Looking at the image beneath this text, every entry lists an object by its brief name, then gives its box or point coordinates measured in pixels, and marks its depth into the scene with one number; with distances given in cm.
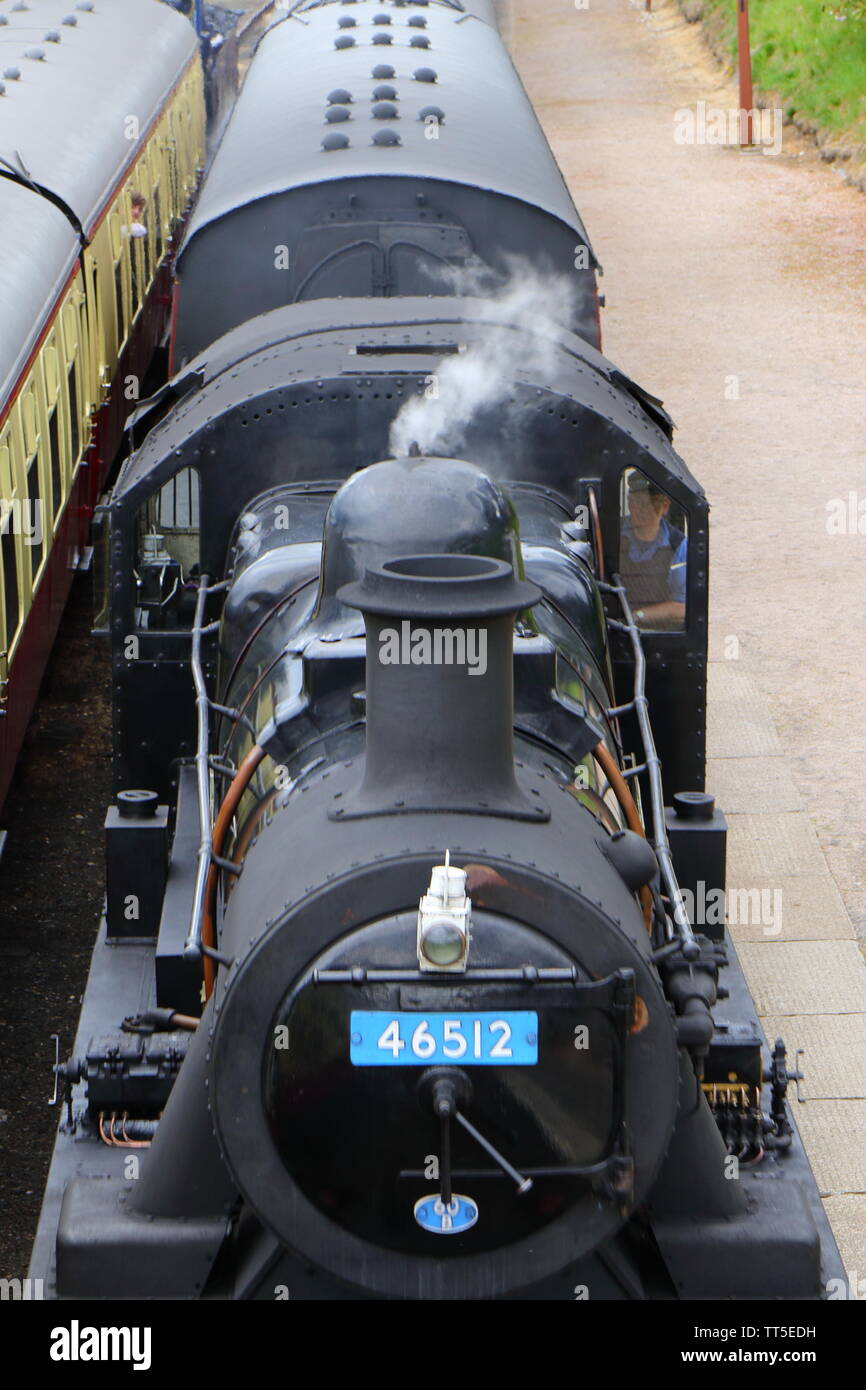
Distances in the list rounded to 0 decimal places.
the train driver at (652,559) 1310
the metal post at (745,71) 5119
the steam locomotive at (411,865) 805
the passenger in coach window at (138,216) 2769
